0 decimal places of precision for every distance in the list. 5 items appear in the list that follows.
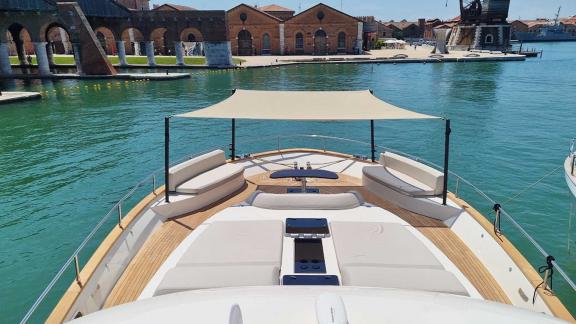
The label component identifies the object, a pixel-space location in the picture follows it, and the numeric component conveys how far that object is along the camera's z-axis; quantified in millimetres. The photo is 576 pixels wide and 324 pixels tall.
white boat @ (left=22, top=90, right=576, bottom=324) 2861
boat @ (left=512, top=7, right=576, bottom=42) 147000
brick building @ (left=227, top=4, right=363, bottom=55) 71938
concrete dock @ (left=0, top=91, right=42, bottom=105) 31656
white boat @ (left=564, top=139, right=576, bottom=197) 11281
